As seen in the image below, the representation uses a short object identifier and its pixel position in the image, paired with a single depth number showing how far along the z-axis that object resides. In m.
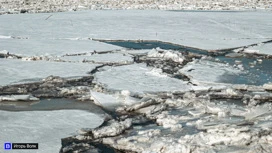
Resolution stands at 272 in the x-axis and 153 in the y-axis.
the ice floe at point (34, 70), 13.61
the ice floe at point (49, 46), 18.05
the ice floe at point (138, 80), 12.41
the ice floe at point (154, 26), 22.44
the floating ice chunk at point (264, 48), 18.20
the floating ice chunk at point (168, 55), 16.75
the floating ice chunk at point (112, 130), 8.77
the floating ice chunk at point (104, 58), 16.52
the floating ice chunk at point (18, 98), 11.32
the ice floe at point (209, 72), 13.39
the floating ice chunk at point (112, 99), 10.89
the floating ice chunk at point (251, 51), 18.41
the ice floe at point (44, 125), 8.29
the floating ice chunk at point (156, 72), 13.96
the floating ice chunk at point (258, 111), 9.37
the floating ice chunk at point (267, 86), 12.48
